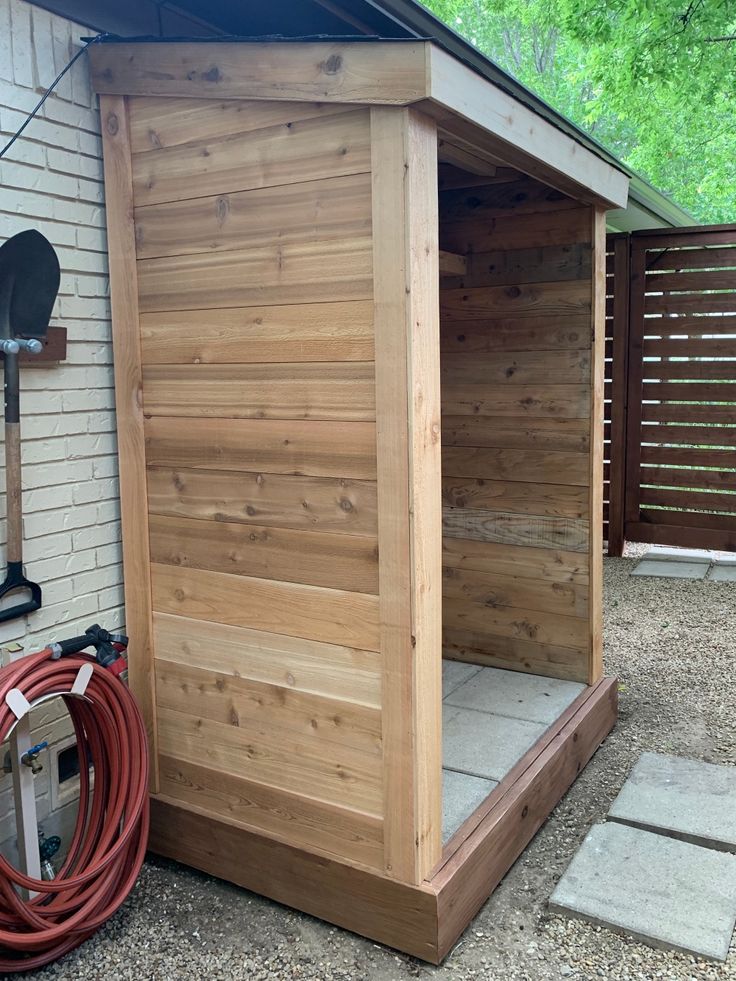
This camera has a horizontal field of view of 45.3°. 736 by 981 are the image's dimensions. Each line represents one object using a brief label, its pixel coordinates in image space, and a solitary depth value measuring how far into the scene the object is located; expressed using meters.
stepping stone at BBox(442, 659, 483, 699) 3.78
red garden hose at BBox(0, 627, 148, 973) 2.17
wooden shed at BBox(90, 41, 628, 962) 2.11
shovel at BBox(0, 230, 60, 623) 2.25
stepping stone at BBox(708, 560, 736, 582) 6.32
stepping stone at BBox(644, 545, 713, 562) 6.91
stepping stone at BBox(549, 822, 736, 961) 2.38
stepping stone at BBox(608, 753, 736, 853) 2.88
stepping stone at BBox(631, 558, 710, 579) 6.46
